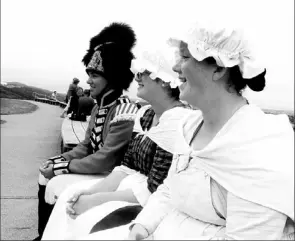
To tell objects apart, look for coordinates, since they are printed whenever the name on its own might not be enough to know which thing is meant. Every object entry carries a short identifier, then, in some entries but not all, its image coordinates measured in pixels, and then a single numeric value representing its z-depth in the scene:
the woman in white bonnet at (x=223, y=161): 1.34
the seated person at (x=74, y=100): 12.30
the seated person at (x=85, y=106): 9.09
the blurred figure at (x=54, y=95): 24.16
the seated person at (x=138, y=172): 1.97
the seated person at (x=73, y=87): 13.13
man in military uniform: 2.79
